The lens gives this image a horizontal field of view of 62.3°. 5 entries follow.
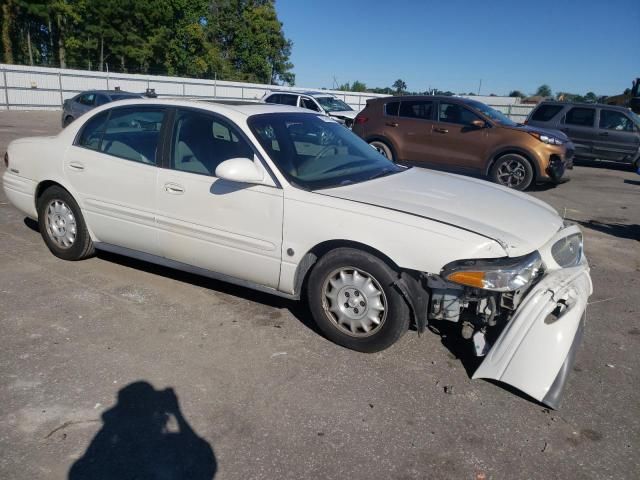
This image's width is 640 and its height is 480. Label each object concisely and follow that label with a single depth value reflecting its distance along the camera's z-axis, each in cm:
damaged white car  309
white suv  1667
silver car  1714
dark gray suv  1369
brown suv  974
